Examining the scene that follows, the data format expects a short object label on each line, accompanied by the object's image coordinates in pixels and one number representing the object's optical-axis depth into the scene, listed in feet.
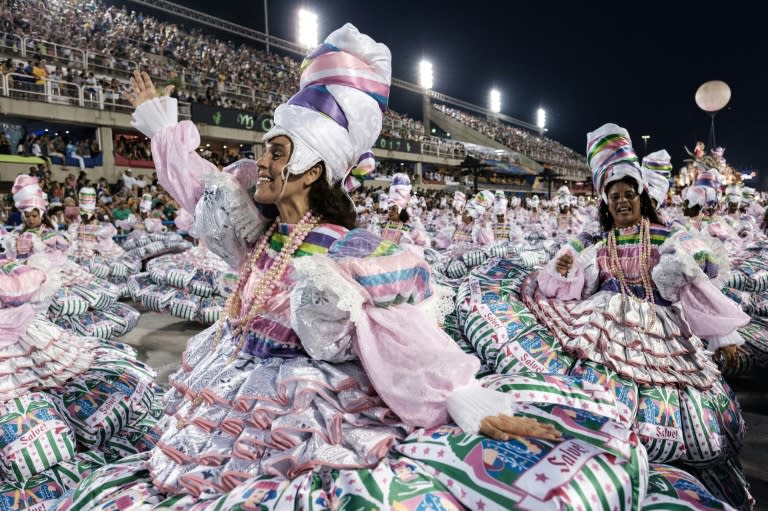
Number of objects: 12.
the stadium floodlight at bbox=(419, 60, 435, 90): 130.72
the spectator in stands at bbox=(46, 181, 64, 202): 36.04
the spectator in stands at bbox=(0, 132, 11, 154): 40.88
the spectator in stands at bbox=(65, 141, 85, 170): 46.21
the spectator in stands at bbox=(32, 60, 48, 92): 44.09
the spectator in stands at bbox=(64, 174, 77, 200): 38.90
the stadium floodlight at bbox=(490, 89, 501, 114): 172.24
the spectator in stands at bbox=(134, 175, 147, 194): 47.10
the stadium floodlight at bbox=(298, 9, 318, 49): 99.40
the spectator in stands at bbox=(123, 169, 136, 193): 45.75
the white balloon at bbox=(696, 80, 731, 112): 58.44
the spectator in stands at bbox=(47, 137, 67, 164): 44.32
